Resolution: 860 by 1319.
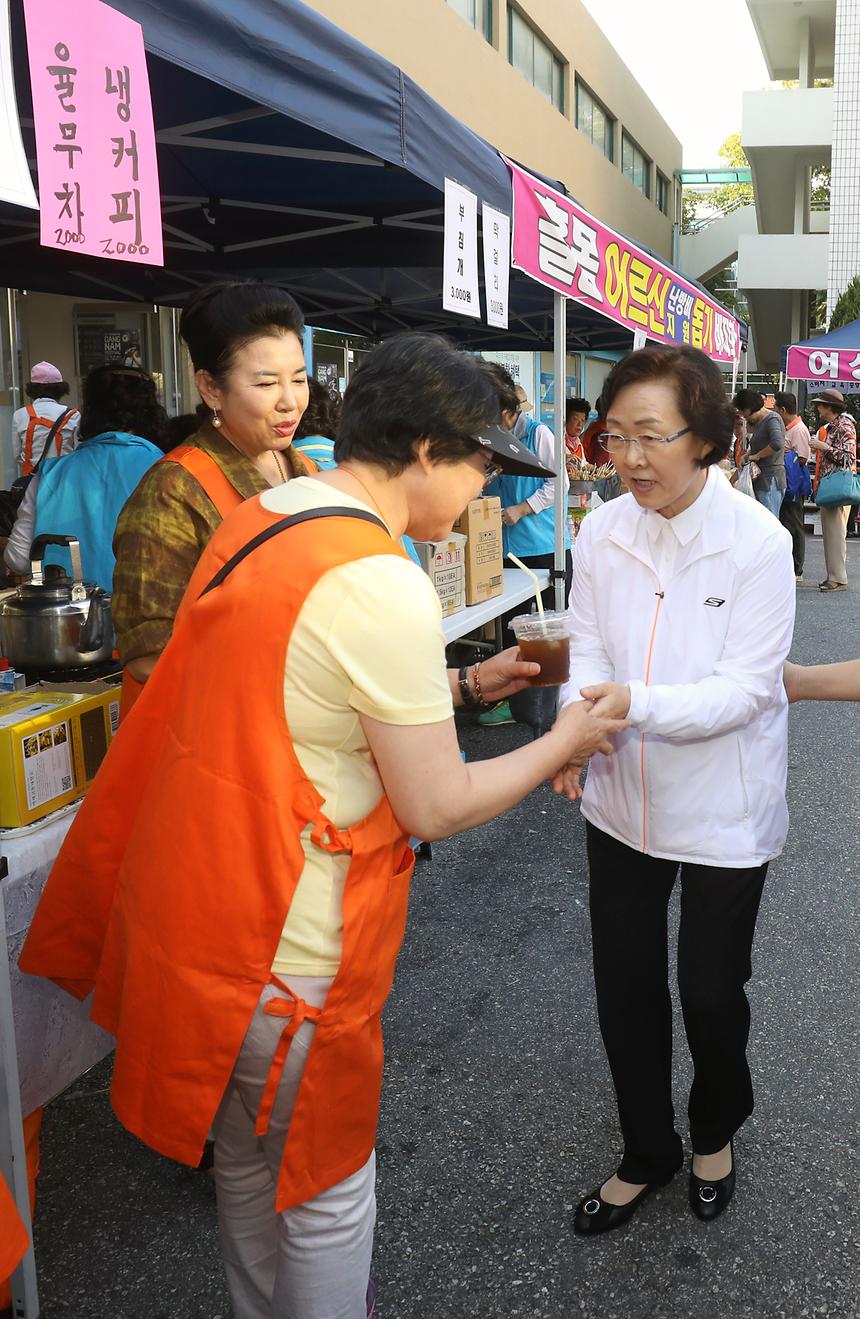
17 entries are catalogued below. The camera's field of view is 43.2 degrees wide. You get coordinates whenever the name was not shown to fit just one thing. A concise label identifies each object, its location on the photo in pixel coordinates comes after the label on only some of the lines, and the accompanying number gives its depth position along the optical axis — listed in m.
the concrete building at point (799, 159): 23.09
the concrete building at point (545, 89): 13.44
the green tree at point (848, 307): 20.98
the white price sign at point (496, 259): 4.30
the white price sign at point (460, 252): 3.88
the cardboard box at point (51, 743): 2.14
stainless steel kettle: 2.55
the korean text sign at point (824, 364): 12.09
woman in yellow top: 1.38
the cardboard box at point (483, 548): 5.08
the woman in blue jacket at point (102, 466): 3.68
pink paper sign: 1.94
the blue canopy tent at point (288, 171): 2.71
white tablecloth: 2.11
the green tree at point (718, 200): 48.56
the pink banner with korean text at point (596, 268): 4.76
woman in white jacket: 2.15
